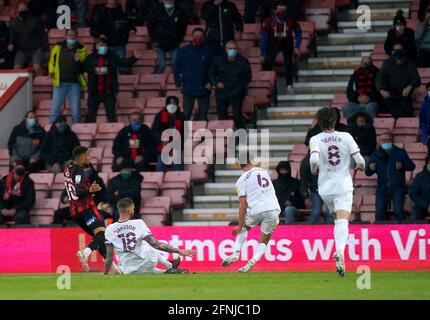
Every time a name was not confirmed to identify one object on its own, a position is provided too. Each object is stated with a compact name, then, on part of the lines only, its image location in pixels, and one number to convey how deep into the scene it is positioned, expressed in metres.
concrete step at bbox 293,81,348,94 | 30.45
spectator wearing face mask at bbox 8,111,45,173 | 29.59
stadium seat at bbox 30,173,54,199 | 28.88
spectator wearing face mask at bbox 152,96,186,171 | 28.52
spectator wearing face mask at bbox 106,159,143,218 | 27.33
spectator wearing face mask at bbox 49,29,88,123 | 30.28
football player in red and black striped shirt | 21.81
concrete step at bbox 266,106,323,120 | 29.95
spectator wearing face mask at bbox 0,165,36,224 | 27.86
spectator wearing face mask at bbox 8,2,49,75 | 31.50
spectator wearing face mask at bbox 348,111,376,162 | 26.92
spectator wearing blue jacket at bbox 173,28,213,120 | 29.22
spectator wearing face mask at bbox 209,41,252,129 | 28.92
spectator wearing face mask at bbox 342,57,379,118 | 28.20
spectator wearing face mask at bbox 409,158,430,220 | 25.69
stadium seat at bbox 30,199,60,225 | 28.25
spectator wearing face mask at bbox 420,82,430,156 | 27.02
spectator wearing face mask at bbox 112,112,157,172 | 28.36
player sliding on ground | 21.09
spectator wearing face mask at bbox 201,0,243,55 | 30.19
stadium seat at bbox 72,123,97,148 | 29.92
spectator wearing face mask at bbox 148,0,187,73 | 30.55
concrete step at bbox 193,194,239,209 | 28.22
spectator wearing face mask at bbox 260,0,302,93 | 29.70
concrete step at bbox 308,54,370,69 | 30.97
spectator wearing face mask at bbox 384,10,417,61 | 28.64
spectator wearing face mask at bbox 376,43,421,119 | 27.89
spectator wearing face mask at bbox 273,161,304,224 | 26.58
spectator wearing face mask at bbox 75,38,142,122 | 29.84
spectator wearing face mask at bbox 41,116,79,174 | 28.89
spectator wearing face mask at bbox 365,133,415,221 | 26.12
